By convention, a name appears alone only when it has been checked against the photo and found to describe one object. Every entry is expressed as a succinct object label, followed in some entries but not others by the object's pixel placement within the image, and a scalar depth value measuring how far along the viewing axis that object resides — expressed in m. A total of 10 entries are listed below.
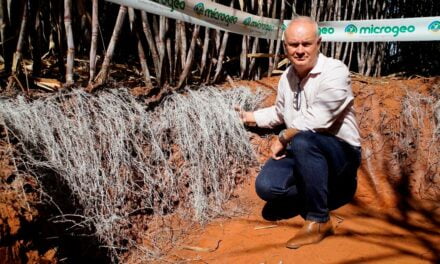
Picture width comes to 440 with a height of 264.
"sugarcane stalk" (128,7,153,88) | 2.19
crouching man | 1.90
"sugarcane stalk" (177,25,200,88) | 2.45
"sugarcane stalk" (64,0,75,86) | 1.97
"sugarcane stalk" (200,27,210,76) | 2.54
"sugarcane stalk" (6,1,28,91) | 1.91
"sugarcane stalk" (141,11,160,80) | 2.19
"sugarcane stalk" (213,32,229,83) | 2.67
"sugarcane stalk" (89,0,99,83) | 2.07
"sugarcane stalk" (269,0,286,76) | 2.98
